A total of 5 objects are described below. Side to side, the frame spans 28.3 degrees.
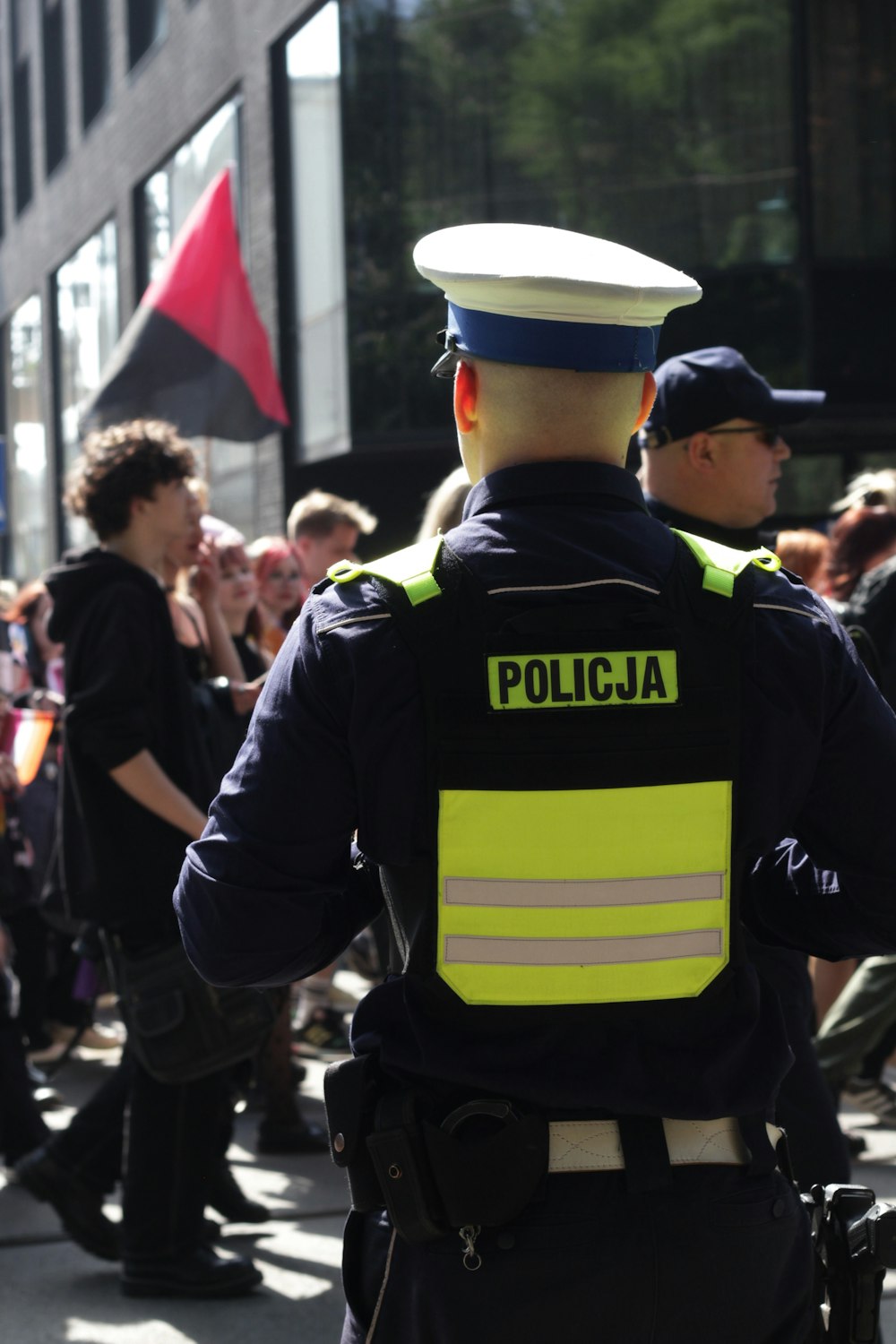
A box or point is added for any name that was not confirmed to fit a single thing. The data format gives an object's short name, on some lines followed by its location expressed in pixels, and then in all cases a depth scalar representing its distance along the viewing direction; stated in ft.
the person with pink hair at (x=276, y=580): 23.09
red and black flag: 28.84
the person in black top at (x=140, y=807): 13.97
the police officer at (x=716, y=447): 12.14
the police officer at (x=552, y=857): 6.11
